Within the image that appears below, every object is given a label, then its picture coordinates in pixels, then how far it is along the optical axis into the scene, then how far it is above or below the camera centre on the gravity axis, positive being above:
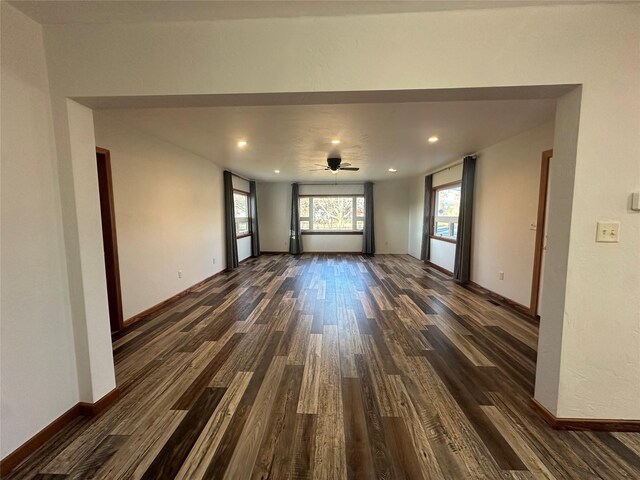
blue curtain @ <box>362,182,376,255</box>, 7.81 -0.26
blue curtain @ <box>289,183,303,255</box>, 7.89 -0.23
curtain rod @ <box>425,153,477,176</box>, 4.53 +1.08
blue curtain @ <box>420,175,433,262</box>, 6.32 -0.01
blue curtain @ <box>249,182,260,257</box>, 7.45 -0.06
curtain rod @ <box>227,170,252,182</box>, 6.30 +1.07
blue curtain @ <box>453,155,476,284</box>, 4.54 -0.05
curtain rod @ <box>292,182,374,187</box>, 7.89 +1.05
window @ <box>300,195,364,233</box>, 8.15 +0.12
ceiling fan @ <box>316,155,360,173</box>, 4.41 +0.97
